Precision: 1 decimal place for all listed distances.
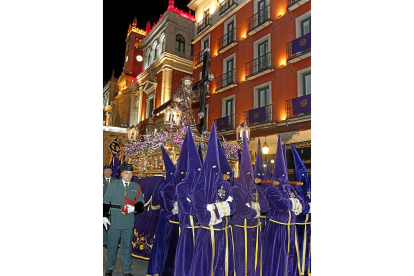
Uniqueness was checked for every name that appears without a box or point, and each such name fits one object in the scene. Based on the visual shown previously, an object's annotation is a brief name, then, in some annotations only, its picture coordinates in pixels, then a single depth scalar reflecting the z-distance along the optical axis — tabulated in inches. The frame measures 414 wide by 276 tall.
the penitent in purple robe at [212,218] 133.0
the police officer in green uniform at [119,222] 165.8
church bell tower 1106.7
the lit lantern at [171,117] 228.7
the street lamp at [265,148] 437.2
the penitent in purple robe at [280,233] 165.6
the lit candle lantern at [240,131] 277.2
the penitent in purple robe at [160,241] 169.9
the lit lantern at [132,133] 289.6
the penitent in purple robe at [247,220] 157.2
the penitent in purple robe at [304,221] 177.9
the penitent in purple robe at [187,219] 140.0
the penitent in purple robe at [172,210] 161.5
